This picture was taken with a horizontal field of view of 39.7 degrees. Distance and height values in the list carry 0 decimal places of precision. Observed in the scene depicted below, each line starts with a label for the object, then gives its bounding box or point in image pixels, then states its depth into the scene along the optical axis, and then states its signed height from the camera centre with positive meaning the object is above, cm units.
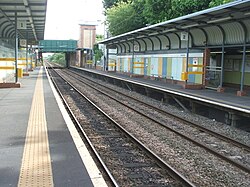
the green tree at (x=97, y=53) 6193 +161
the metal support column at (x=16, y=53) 1801 +33
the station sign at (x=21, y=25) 2017 +205
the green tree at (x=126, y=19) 4294 +547
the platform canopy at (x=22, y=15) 1582 +256
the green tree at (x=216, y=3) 2406 +439
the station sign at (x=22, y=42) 3022 +158
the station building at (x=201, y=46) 1486 +101
